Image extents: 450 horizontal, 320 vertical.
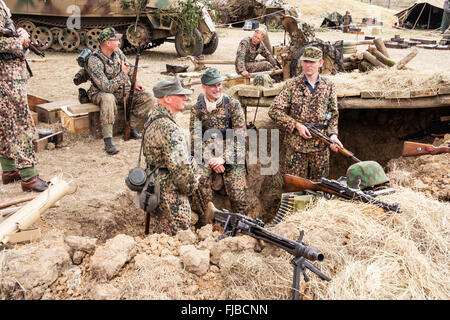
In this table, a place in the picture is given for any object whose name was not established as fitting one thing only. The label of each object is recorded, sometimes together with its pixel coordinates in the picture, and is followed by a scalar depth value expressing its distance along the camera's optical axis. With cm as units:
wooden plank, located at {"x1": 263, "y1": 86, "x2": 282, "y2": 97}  641
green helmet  405
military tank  1398
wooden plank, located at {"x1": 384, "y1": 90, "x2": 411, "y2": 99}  602
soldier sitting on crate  657
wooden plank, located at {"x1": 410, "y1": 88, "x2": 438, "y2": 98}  598
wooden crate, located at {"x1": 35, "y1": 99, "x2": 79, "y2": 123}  779
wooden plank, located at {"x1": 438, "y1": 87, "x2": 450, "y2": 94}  598
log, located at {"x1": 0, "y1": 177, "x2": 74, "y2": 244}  334
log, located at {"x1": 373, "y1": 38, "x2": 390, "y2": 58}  944
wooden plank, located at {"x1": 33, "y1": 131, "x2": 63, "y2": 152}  664
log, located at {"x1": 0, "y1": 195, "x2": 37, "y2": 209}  402
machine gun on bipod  254
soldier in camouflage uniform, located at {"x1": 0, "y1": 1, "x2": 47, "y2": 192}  481
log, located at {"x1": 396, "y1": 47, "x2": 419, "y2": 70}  752
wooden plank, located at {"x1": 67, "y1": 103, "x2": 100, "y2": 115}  700
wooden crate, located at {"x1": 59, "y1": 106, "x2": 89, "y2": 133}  716
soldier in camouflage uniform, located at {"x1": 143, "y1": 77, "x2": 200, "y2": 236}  388
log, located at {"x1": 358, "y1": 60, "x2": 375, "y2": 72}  922
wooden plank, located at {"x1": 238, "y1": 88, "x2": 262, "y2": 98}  651
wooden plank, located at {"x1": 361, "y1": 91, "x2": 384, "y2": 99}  613
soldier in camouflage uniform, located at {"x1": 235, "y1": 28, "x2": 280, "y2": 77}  920
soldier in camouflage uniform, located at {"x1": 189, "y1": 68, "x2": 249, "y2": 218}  517
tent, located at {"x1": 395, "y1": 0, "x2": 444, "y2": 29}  2417
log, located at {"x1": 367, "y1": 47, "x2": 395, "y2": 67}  895
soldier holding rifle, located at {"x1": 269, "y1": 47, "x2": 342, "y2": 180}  528
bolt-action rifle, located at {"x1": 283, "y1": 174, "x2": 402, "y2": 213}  355
